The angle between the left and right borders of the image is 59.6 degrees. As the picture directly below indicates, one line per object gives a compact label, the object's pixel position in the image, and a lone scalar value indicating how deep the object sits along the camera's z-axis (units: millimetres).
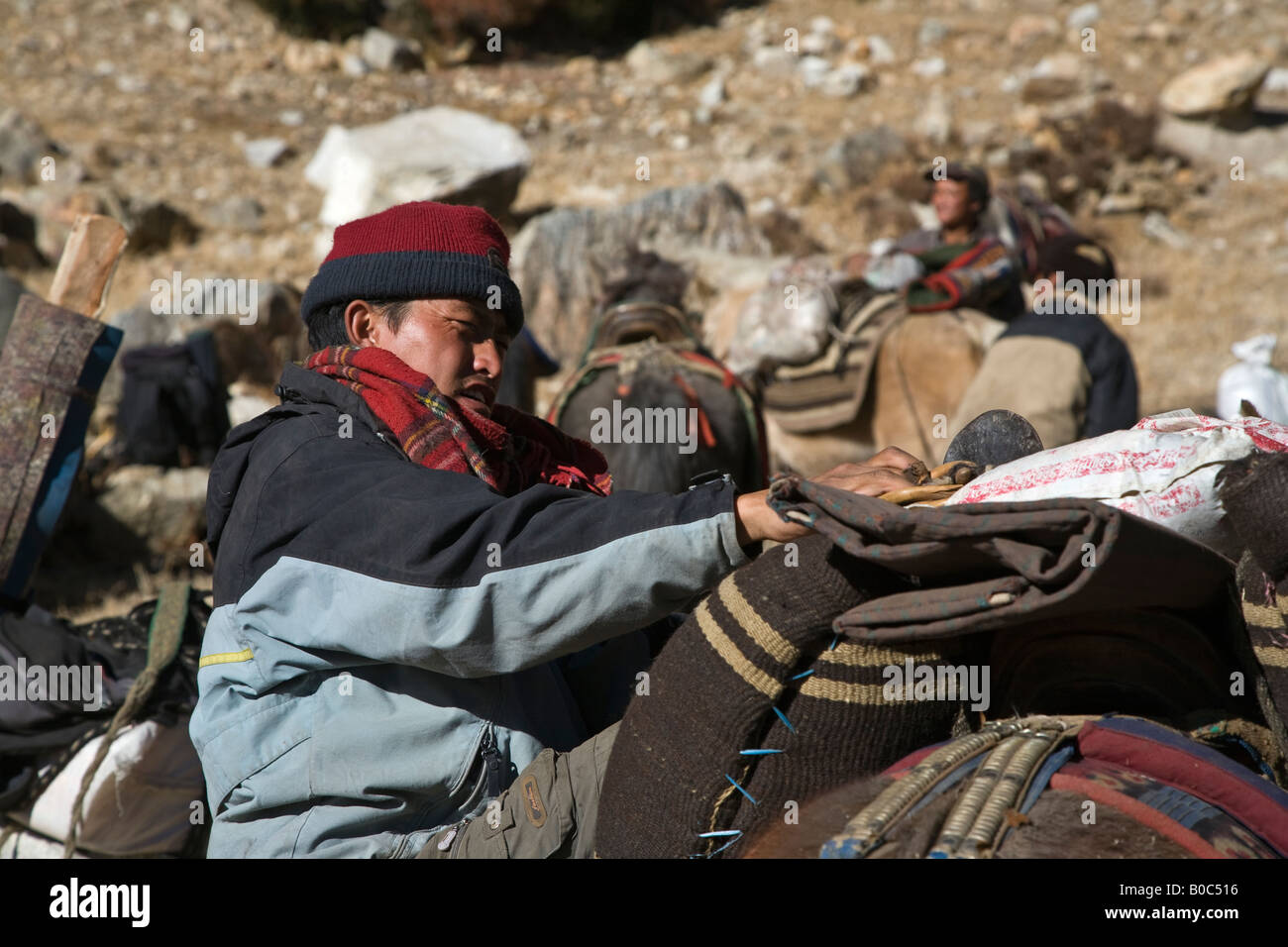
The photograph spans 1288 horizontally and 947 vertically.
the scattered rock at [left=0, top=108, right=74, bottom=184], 13383
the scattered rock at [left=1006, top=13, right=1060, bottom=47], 15812
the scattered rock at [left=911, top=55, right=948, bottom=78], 15492
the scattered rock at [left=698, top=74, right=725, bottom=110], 15516
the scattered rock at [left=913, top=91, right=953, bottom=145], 13883
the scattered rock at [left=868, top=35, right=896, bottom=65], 15977
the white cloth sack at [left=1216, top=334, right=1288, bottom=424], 4652
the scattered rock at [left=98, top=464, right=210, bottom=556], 6875
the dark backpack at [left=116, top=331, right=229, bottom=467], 7047
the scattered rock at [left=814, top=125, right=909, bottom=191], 13234
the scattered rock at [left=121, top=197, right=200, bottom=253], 11742
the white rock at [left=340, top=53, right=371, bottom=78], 17016
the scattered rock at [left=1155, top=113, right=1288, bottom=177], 12406
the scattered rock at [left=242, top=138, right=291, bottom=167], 14055
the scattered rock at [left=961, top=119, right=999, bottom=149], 13711
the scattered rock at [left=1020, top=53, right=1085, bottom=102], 14383
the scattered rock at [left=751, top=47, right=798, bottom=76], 16188
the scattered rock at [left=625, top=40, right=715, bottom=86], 16531
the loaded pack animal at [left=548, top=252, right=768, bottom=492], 4840
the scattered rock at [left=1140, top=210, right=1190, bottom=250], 11398
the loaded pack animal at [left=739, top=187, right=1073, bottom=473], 5695
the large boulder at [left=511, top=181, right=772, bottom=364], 9500
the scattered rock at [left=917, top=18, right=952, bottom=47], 16156
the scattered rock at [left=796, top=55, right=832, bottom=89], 15742
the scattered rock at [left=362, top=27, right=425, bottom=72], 17188
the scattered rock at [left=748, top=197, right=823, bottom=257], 11492
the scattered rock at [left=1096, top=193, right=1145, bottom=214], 12086
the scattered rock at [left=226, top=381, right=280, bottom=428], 7934
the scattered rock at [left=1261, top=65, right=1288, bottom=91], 13250
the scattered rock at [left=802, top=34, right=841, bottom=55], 16281
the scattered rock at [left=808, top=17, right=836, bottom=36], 16641
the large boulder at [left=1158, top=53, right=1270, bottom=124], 12305
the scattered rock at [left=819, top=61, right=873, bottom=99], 15422
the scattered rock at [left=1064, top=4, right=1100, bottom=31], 15867
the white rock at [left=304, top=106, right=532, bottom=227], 11930
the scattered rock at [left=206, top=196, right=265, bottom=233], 12516
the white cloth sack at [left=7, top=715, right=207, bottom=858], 3008
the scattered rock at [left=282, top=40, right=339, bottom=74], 17000
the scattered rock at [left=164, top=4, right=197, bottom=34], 17531
